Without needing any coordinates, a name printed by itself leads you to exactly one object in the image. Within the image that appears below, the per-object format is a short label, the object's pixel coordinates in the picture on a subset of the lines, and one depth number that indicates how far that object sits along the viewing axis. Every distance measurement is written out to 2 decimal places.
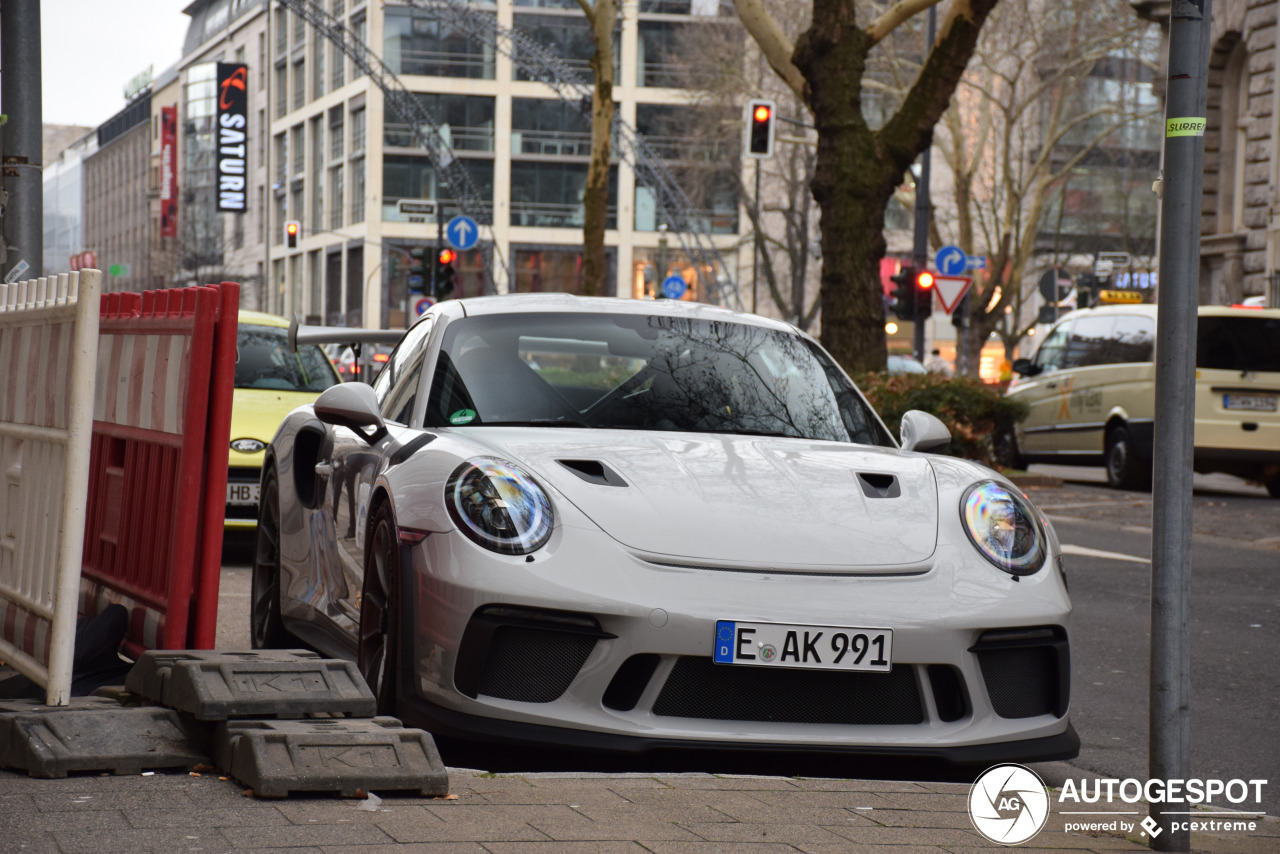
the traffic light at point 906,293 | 24.91
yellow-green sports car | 10.55
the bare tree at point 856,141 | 18.14
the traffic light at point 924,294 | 24.75
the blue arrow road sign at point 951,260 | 26.27
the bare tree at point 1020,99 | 36.38
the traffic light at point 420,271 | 34.94
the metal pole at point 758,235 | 47.90
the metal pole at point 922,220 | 25.34
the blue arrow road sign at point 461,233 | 32.06
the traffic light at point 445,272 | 34.09
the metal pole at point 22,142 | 9.30
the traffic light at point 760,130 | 26.41
